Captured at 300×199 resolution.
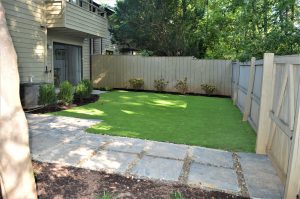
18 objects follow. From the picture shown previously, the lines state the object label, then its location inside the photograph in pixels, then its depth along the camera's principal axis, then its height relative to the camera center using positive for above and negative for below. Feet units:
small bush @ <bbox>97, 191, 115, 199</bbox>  9.28 -4.39
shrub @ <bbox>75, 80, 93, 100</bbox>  32.09 -2.69
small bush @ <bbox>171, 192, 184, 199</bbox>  9.75 -4.44
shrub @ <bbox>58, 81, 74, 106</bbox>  28.53 -2.78
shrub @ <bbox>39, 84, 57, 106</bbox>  26.40 -2.66
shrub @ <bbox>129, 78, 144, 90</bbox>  46.75 -2.58
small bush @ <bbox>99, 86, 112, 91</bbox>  46.02 -3.59
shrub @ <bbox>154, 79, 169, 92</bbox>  45.88 -2.63
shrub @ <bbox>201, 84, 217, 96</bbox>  43.09 -3.03
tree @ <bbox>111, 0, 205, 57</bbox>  51.31 +8.03
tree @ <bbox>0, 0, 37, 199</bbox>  6.16 -1.43
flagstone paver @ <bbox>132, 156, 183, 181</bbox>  11.79 -4.43
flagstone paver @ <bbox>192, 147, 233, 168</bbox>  13.58 -4.44
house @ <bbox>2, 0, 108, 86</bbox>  29.55 +3.79
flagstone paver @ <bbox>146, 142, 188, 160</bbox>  14.40 -4.37
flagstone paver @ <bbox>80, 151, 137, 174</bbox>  12.44 -4.40
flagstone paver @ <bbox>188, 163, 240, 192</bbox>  11.09 -4.51
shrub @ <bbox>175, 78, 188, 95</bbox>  44.73 -2.83
